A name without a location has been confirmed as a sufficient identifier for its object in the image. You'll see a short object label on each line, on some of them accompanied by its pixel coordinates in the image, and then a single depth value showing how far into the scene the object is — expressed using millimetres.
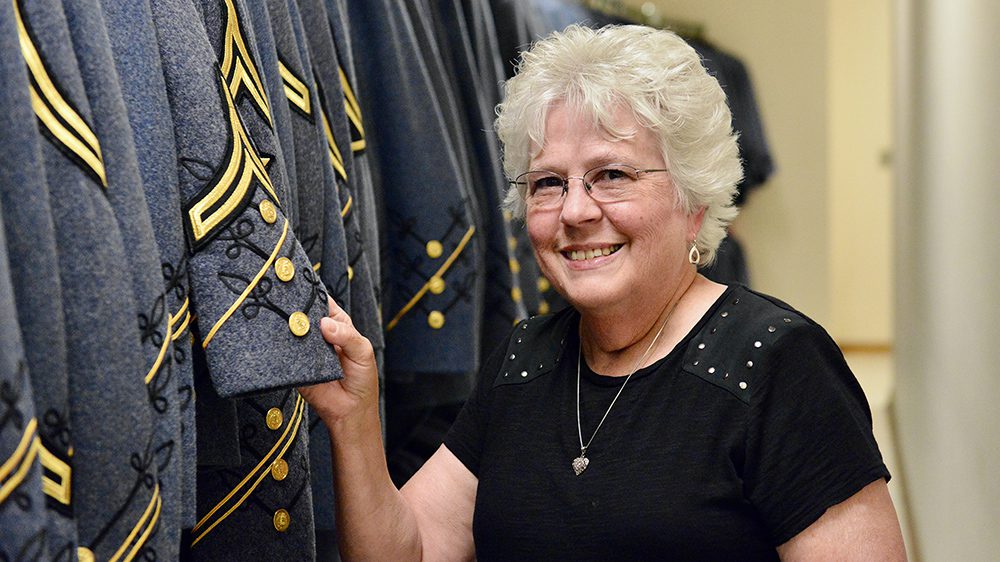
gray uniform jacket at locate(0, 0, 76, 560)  840
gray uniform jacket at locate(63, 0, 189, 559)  971
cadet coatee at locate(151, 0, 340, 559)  1073
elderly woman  1339
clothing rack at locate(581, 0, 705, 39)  3980
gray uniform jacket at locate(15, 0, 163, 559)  915
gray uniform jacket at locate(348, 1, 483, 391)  1854
